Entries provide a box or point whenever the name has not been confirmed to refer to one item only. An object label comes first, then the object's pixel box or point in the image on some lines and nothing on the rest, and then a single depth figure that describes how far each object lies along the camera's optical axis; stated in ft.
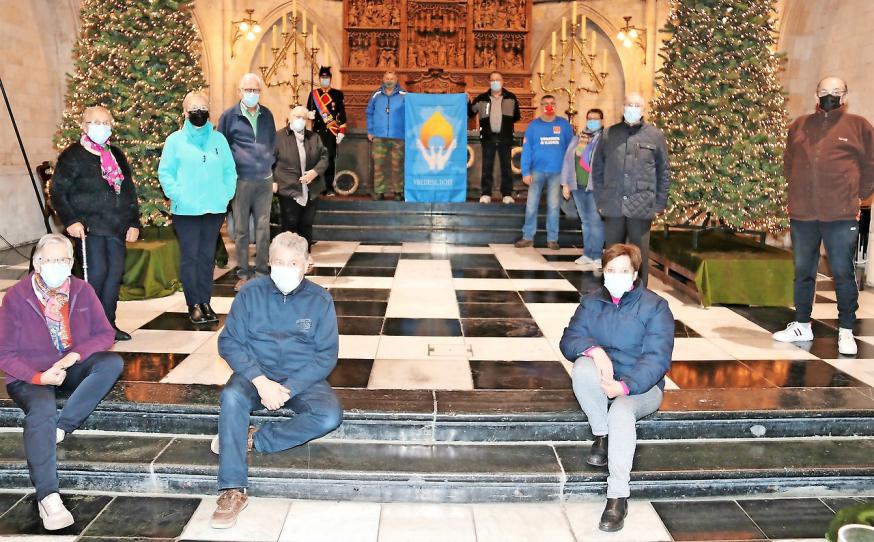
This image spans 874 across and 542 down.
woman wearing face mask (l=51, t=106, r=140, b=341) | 16.89
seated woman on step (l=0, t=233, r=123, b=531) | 11.53
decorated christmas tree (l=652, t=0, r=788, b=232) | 23.98
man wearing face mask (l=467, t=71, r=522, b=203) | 36.86
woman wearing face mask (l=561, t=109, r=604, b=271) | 29.07
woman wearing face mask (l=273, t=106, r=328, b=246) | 25.90
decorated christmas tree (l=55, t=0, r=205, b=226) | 23.36
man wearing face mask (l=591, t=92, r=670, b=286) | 21.07
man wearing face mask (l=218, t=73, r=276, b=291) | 22.30
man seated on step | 12.21
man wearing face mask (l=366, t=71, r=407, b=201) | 39.19
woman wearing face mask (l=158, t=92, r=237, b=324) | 19.29
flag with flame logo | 37.76
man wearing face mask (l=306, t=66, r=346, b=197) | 38.73
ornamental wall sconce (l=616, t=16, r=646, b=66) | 47.83
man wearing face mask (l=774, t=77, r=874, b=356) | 18.04
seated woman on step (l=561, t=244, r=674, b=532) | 12.15
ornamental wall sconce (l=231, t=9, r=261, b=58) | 46.55
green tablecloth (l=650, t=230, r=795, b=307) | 22.59
